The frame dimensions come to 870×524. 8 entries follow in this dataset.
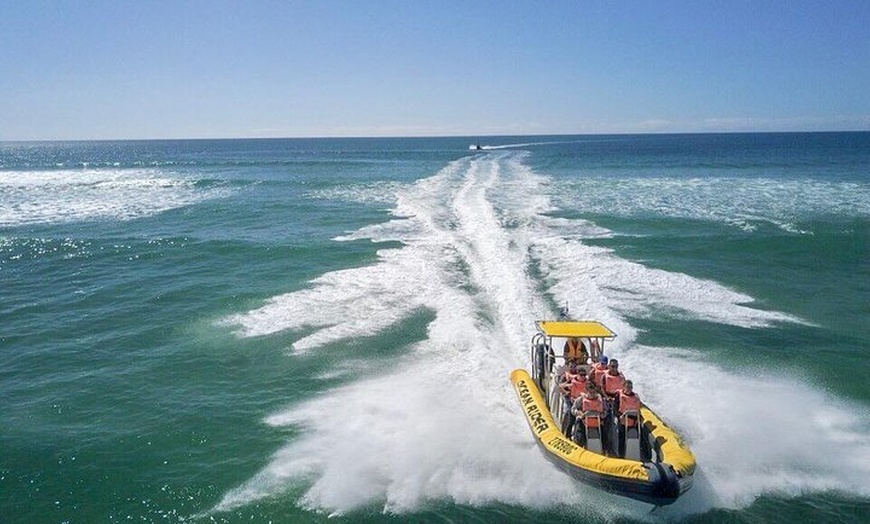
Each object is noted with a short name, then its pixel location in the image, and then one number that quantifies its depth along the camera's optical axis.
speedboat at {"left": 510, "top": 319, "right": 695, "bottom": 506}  9.75
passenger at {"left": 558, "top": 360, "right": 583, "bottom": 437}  11.66
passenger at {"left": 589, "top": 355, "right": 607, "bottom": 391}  12.06
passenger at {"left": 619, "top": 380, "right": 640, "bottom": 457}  10.83
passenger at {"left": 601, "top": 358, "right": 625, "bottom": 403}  11.71
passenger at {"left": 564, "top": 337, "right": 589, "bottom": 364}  14.11
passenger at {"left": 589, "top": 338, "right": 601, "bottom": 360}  14.08
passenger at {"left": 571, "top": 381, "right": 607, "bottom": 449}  11.05
